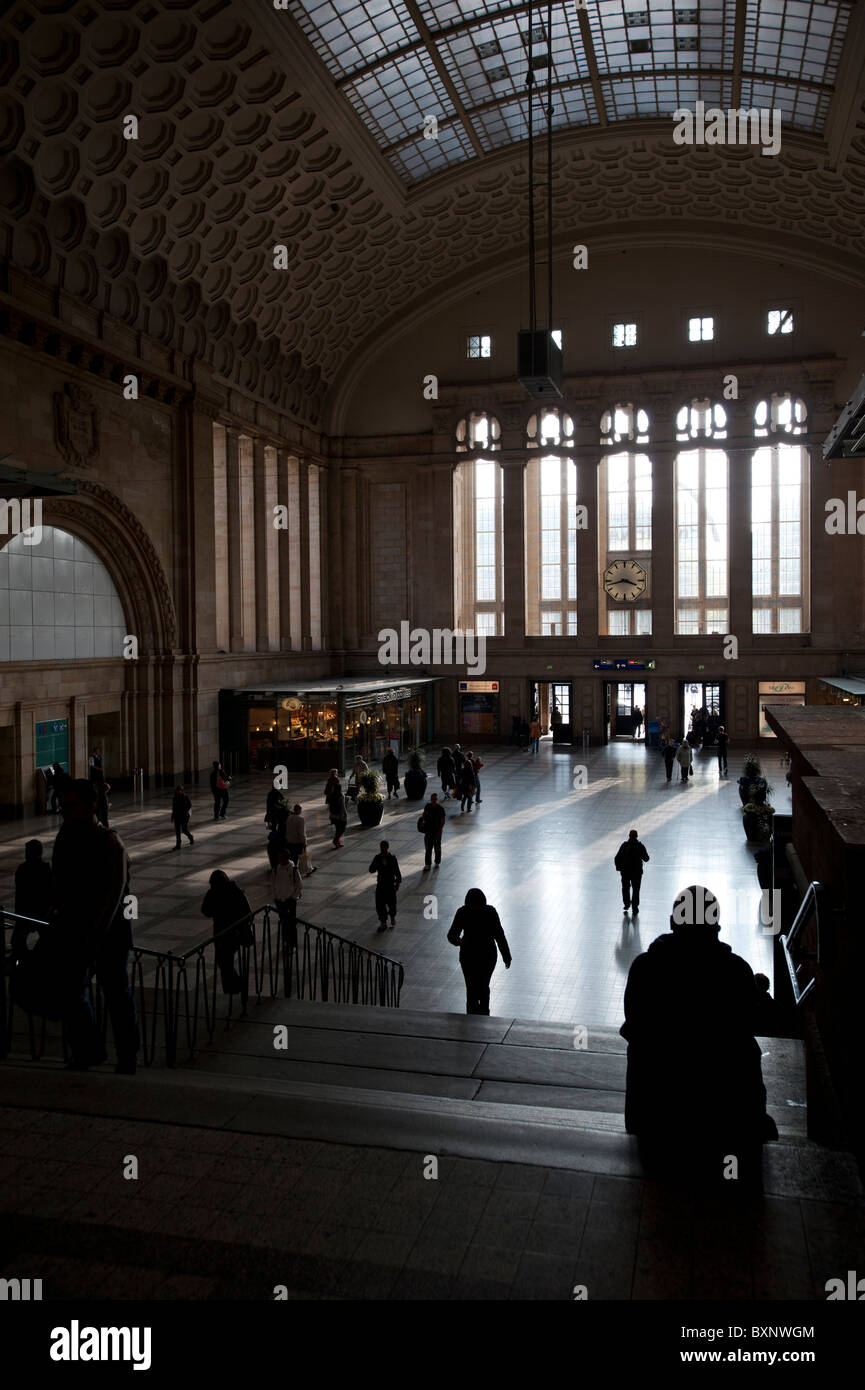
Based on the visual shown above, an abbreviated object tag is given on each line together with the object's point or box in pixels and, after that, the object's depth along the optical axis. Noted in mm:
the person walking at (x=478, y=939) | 7961
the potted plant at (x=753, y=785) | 17953
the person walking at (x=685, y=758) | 24428
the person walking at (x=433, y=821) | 14852
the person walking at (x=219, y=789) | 19359
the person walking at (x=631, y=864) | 12500
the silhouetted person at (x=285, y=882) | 10234
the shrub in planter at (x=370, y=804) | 18656
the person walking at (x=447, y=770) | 21812
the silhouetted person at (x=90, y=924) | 4848
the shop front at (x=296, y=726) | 25981
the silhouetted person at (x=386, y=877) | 11750
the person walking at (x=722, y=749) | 25500
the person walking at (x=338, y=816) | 16922
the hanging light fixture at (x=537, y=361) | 14961
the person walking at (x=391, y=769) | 21688
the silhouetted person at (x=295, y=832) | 13070
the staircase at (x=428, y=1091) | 3879
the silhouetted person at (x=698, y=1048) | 3570
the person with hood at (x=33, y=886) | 7875
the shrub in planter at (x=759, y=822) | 16312
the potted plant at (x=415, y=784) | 21719
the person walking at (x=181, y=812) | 16578
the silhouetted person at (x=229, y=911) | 8016
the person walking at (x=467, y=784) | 20688
